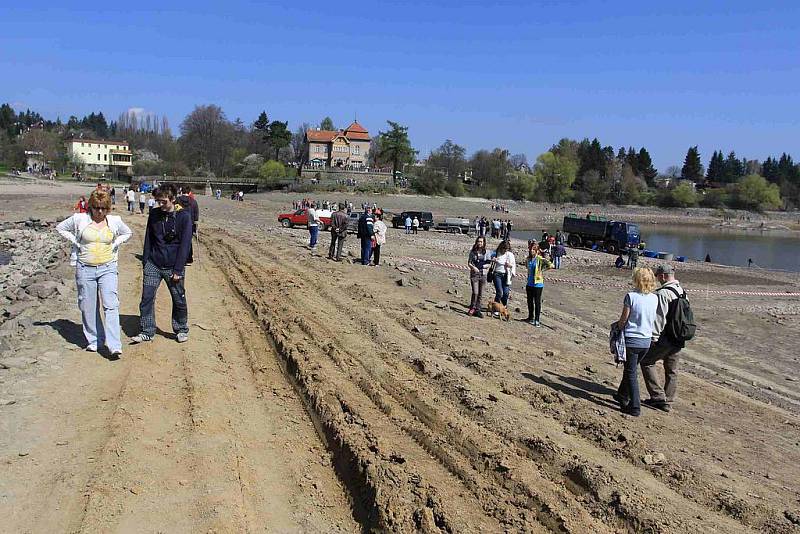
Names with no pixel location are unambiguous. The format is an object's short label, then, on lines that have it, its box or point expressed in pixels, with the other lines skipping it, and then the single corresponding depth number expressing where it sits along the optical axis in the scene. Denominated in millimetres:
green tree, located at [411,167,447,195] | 110812
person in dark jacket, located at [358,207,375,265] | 18938
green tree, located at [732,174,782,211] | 141250
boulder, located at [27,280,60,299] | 10702
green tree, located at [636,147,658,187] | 161500
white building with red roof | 133125
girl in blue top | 12680
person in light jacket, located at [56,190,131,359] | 7004
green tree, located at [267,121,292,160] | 120188
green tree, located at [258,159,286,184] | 104875
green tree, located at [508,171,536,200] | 129625
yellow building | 130625
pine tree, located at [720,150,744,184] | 171750
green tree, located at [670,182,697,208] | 140625
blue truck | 42219
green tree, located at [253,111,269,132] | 130550
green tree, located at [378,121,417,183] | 117500
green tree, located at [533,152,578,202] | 136375
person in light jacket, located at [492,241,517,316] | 13141
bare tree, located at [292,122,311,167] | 134875
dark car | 48469
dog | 13000
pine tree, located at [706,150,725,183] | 176500
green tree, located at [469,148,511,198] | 133125
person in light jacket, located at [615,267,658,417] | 7168
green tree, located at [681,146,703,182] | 172375
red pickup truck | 38219
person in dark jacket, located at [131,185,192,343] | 7539
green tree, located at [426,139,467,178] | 123625
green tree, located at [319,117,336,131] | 176750
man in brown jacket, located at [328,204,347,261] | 19750
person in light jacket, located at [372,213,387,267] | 19125
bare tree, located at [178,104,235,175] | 120312
